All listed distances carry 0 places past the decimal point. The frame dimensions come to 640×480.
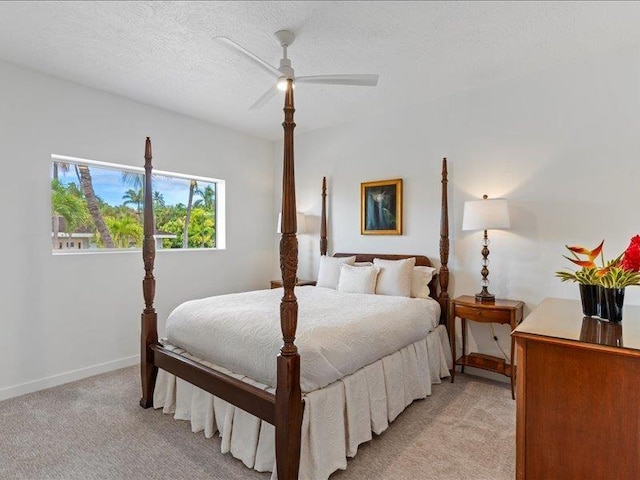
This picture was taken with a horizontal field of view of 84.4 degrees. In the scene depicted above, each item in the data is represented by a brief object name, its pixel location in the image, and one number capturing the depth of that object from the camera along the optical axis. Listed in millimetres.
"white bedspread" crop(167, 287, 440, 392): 1987
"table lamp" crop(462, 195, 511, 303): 2965
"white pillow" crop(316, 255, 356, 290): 3891
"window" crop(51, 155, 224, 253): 3342
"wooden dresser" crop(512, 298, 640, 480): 1462
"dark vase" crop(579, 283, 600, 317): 1857
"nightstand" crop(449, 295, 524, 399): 2887
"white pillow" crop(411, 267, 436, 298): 3459
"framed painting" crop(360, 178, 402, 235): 3908
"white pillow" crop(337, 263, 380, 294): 3475
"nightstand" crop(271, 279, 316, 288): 4406
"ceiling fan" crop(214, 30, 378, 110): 2332
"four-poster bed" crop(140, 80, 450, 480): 1771
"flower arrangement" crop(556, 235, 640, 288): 1735
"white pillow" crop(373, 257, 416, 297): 3389
